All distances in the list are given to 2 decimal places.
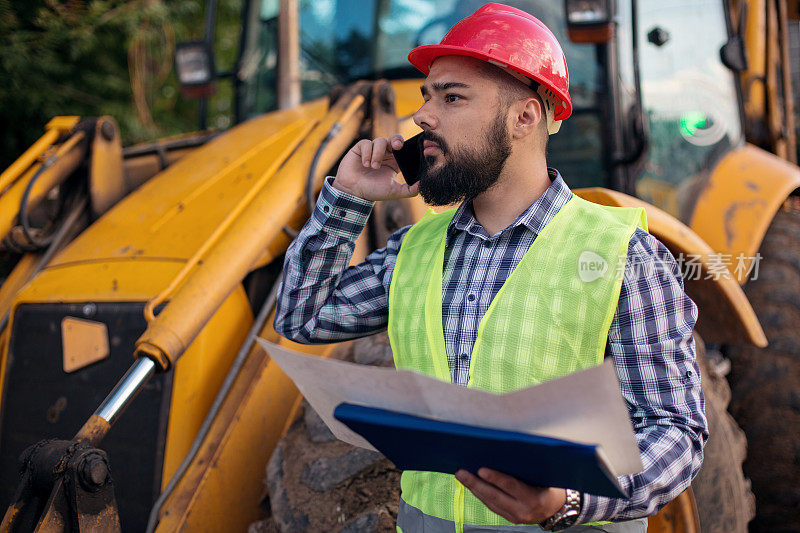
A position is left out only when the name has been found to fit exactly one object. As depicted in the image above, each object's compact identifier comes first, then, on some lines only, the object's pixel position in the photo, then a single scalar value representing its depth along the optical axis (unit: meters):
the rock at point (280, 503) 1.91
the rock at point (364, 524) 1.84
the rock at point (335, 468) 1.94
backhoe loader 2.07
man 1.32
